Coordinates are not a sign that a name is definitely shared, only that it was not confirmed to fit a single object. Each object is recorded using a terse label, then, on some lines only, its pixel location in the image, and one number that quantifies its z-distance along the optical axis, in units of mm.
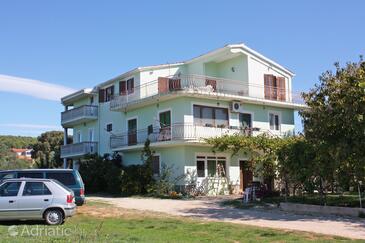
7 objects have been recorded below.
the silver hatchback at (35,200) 14680
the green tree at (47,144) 68375
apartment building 31281
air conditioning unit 33094
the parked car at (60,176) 19203
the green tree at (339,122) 17531
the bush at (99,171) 32656
